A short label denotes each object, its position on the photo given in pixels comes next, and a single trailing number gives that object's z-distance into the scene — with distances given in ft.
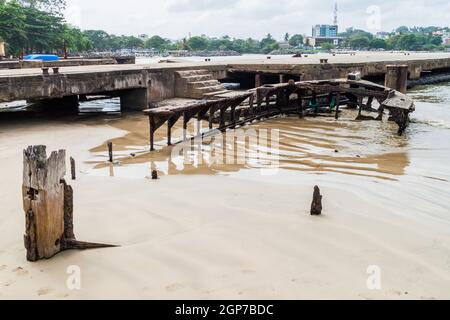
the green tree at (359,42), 586.04
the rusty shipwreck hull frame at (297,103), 42.35
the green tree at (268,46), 596.29
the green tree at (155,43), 540.52
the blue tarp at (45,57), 98.90
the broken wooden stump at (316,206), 19.16
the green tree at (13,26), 150.30
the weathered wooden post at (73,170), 25.66
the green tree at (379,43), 568.82
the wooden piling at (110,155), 30.14
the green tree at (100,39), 462.60
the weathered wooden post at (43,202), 13.96
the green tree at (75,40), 197.06
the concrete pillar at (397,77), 70.74
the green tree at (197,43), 554.38
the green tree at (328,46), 601.38
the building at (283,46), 617.21
